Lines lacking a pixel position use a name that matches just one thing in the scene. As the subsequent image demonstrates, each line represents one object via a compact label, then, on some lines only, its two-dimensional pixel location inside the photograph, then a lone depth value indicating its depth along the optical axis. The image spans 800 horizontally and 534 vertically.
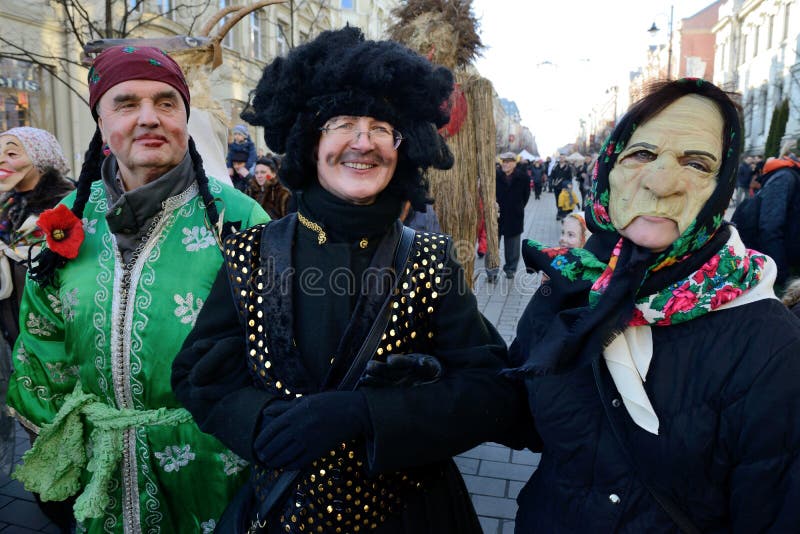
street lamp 22.70
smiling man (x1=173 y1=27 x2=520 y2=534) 1.42
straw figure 4.05
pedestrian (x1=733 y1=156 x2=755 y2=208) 15.19
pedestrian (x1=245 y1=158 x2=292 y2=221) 6.53
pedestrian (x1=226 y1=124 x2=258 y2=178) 9.07
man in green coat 1.92
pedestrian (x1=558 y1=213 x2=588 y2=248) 4.42
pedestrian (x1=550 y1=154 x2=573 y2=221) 12.80
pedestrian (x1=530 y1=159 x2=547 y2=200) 25.98
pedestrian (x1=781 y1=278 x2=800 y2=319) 2.07
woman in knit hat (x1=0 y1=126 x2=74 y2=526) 2.86
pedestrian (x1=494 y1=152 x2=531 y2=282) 8.84
